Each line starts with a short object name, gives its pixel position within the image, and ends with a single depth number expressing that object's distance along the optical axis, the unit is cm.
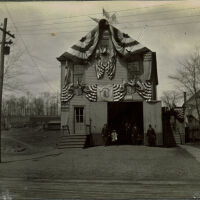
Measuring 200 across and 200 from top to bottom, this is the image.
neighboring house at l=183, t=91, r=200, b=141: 2920
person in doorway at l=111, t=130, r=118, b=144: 1930
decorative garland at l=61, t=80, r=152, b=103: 2102
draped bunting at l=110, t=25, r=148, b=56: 2105
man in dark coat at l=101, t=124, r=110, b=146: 1857
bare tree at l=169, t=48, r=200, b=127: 2357
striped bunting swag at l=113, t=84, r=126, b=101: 2123
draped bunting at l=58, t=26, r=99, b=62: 2162
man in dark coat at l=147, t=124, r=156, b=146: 1869
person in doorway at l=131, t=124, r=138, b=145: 1959
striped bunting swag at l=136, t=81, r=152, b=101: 2097
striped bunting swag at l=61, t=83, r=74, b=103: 2180
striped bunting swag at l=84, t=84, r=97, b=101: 2154
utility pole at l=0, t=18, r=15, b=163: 1503
